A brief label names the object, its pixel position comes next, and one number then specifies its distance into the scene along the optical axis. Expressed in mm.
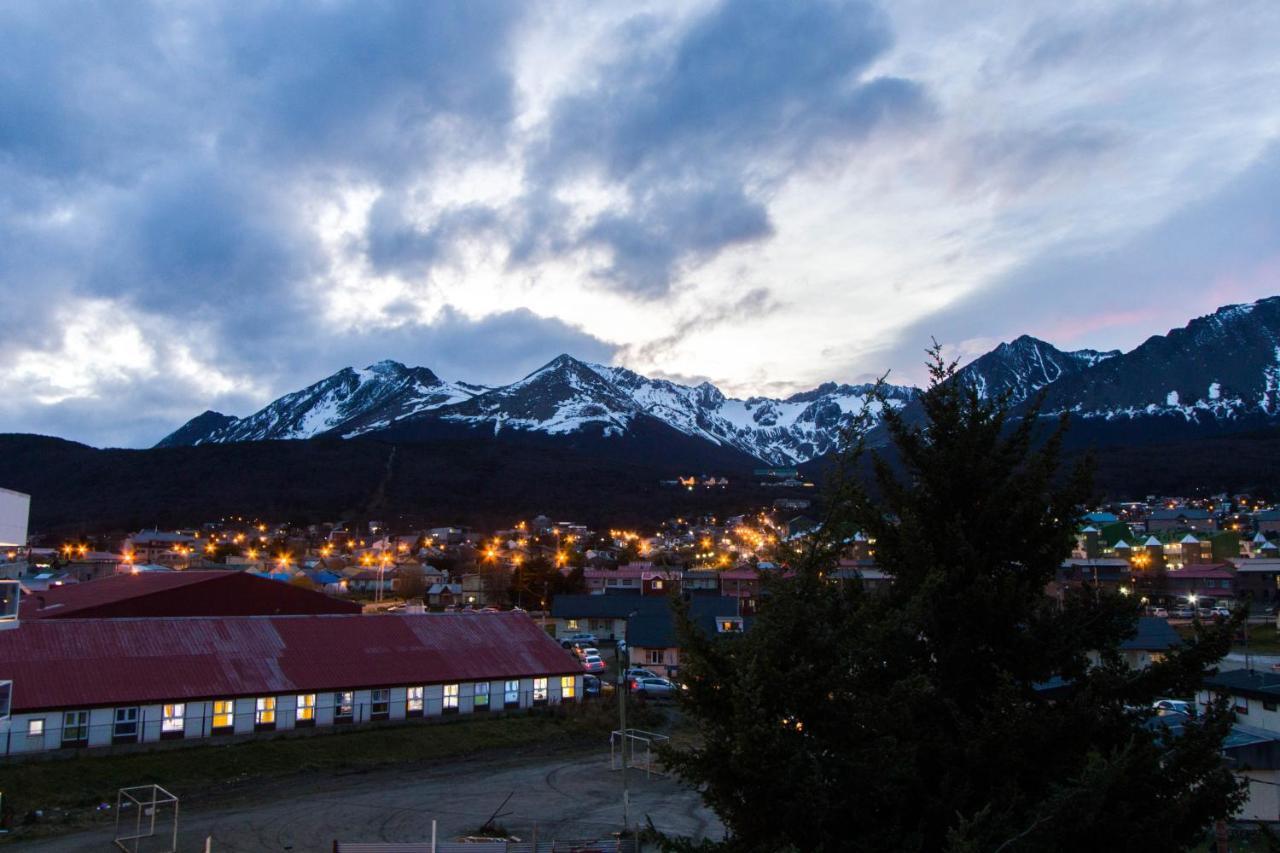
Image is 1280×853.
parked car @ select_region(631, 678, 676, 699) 42875
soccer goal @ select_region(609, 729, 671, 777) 29469
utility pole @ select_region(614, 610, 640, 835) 21266
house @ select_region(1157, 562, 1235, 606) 76812
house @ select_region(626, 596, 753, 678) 52531
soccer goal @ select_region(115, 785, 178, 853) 20609
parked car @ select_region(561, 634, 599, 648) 60562
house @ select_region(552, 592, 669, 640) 65000
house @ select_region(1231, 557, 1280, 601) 76312
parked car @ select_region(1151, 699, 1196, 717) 30703
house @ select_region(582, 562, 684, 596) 86562
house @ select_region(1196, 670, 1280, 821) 22422
